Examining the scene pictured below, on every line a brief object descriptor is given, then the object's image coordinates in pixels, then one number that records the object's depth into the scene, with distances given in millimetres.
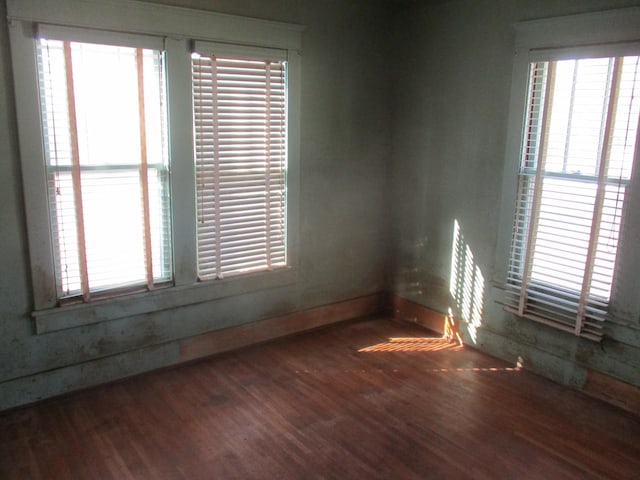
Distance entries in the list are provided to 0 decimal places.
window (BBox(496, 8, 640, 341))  3254
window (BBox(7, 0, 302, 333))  3137
